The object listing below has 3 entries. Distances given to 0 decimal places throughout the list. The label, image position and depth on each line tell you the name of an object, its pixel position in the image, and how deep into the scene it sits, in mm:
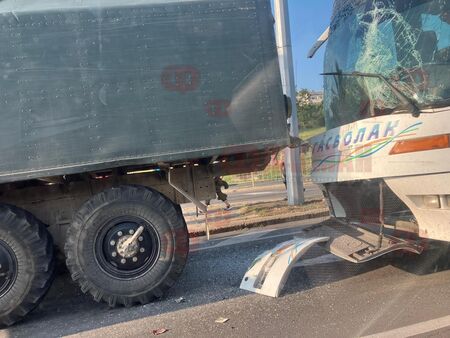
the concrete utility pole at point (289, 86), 10219
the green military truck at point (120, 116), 4324
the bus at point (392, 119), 4066
